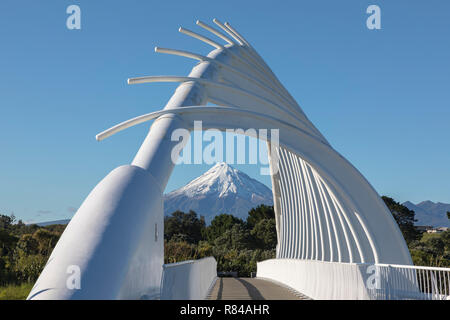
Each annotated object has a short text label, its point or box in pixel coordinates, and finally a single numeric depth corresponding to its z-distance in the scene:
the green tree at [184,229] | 88.31
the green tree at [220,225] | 84.69
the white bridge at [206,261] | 6.73
